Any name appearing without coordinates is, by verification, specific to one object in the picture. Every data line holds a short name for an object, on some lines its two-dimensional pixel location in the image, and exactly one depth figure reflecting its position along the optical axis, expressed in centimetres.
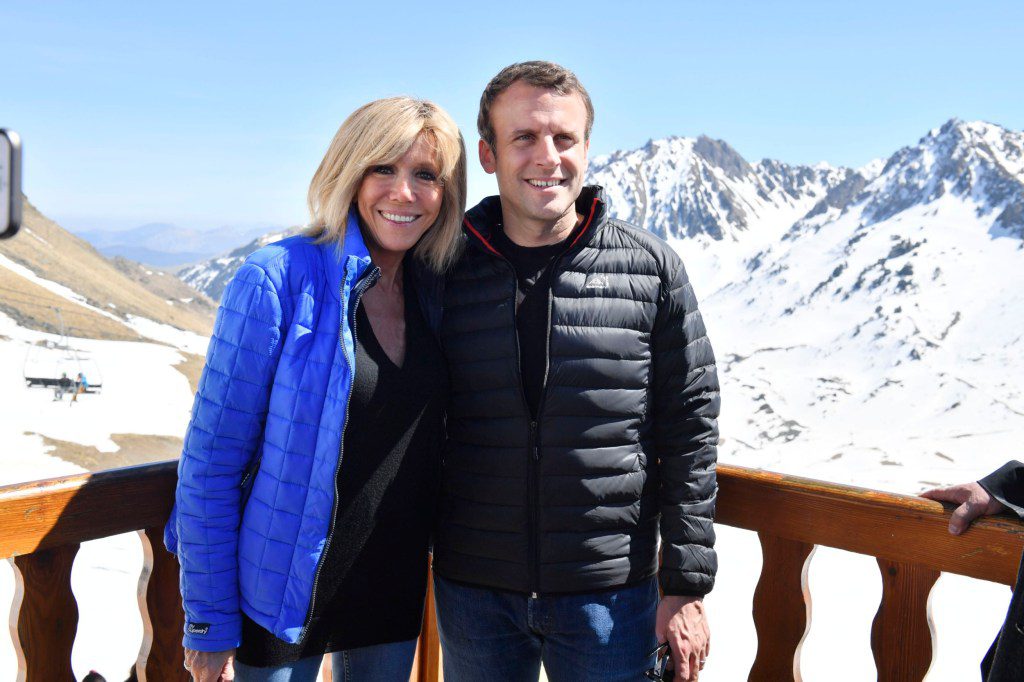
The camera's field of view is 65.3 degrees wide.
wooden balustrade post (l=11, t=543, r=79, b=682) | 231
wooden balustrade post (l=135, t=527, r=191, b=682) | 262
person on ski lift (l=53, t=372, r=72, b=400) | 5030
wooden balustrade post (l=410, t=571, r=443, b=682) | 349
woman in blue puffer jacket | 226
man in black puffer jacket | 255
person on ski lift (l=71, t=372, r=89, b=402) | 5162
